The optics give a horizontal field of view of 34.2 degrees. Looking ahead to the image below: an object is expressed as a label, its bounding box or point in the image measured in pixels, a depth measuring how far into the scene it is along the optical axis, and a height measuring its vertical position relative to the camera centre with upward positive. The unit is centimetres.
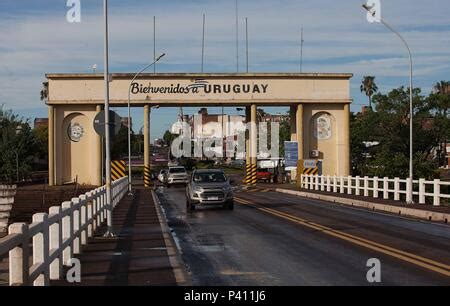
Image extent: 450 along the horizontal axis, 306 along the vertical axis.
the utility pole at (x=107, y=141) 1806 +24
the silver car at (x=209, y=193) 2919 -176
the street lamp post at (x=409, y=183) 2998 -140
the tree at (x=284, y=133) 10099 +229
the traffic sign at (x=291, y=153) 5874 -32
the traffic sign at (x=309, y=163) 5225 -101
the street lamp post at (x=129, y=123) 4352 +204
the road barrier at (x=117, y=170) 4619 -124
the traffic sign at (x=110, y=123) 1856 +72
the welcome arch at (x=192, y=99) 5991 +428
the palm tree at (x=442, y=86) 11588 +983
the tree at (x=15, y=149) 5909 +18
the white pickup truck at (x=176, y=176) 5947 -212
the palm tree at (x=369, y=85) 12306 +1066
